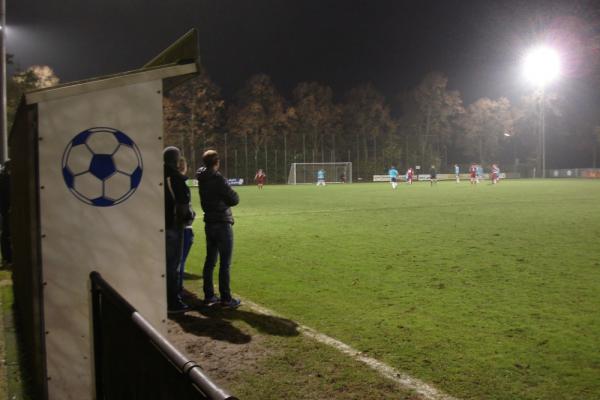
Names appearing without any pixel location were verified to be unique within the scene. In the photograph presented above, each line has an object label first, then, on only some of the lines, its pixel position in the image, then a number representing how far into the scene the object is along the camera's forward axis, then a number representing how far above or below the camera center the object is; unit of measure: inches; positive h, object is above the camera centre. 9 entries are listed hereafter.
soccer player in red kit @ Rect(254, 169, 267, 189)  1794.0 +0.7
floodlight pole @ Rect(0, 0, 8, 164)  538.0 +105.1
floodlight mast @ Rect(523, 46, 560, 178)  2314.2 +513.0
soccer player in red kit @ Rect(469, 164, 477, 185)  1876.2 +12.8
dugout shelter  127.0 -6.4
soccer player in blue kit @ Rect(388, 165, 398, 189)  1606.5 +9.8
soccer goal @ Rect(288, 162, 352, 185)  2432.3 +32.3
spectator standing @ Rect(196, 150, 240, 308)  248.7 -17.6
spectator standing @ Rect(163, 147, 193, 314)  233.6 -14.8
